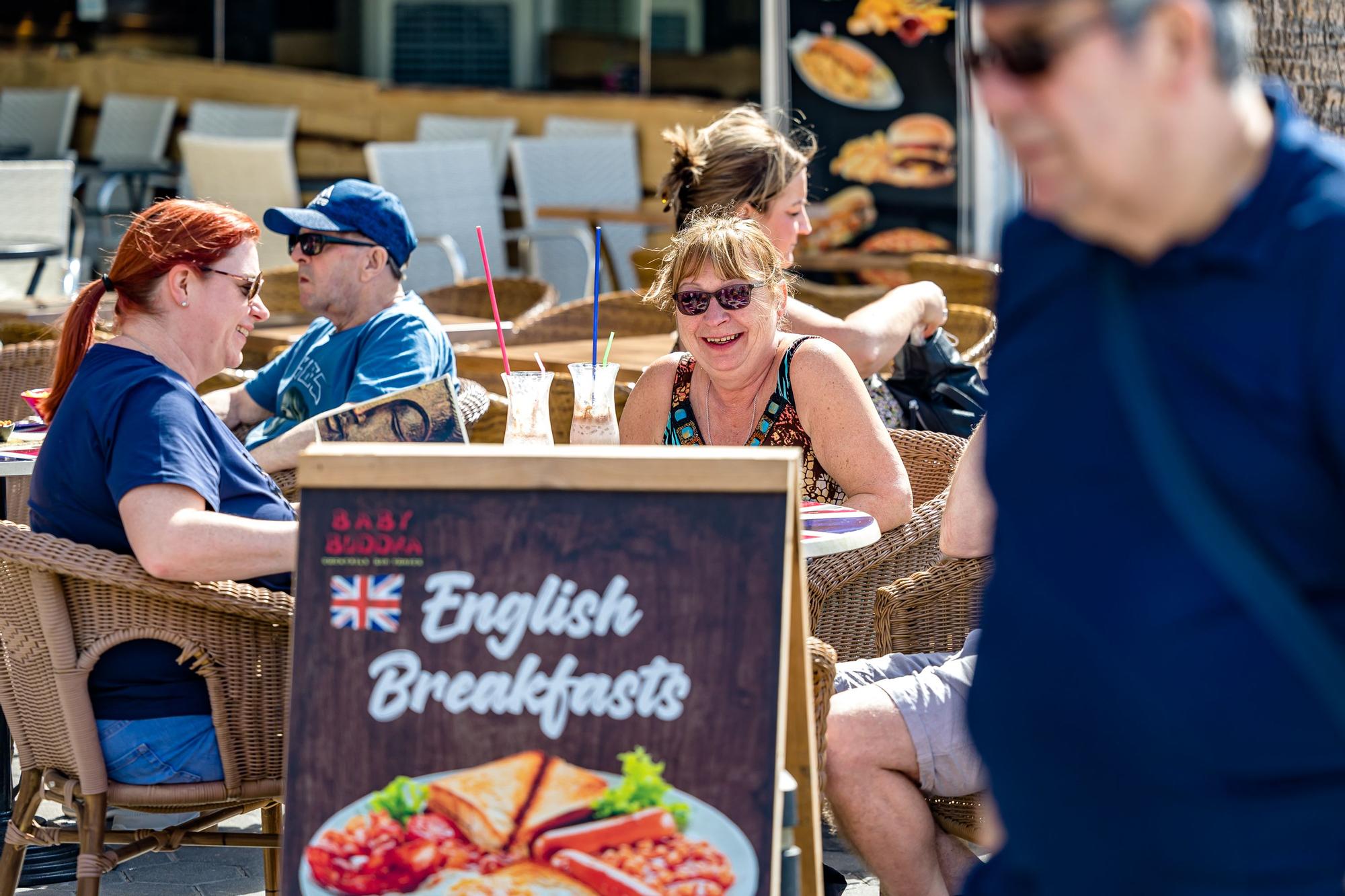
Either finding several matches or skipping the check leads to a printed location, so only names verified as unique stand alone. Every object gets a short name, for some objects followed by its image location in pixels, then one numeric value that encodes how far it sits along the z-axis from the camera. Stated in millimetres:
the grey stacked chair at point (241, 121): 20750
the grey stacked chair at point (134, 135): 21734
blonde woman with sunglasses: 5789
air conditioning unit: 21922
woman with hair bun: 6969
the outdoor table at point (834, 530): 4676
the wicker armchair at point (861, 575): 5809
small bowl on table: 6386
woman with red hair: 4516
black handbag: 7043
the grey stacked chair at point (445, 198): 15937
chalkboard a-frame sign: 3566
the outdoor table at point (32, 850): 6016
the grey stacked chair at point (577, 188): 17781
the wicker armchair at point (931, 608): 5414
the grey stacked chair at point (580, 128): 19453
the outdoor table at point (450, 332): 9469
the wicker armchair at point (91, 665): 4543
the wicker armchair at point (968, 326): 9992
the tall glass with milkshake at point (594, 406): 4961
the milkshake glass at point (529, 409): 4945
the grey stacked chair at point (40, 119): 22969
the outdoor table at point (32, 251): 13305
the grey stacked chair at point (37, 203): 14750
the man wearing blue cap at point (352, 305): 7230
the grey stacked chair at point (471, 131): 19609
